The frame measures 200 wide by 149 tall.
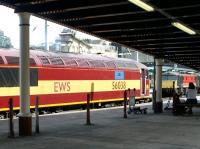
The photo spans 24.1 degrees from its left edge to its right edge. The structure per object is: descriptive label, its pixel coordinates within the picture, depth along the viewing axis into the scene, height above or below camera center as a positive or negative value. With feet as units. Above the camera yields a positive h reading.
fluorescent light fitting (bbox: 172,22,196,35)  53.88 +7.64
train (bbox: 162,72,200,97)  163.12 +3.56
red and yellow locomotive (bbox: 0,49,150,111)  72.95 +2.74
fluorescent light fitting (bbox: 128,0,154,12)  42.76 +8.24
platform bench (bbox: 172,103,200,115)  74.42 -2.63
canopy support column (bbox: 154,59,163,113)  79.82 +0.99
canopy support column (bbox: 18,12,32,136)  46.19 +1.22
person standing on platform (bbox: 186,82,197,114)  75.46 -0.87
